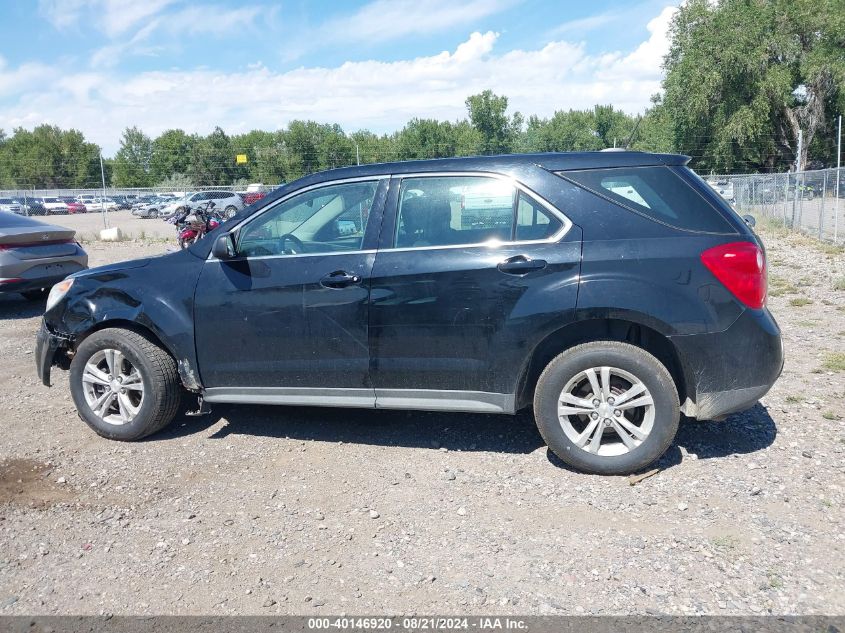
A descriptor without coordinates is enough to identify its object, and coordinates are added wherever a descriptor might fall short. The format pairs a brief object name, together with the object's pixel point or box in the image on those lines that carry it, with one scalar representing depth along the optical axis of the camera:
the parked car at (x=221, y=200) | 32.47
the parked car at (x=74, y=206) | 44.04
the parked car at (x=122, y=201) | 39.09
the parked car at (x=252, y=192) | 33.85
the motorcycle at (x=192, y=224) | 12.09
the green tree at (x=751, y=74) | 40.44
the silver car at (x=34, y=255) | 9.06
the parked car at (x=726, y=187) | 29.48
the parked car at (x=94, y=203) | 42.40
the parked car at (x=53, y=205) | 39.86
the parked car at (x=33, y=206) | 35.94
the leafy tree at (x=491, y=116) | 70.81
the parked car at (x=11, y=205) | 33.03
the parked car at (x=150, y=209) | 39.69
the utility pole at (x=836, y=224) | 15.76
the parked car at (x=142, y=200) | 38.25
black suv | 3.90
